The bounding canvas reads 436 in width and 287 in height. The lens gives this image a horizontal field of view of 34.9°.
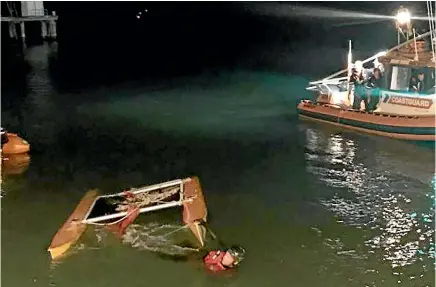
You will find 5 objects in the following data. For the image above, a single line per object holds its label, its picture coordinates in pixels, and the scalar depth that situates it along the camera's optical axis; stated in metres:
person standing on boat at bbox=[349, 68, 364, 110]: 19.95
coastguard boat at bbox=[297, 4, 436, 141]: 18.25
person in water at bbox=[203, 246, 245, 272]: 10.85
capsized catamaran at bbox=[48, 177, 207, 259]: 11.68
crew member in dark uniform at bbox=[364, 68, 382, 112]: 19.38
